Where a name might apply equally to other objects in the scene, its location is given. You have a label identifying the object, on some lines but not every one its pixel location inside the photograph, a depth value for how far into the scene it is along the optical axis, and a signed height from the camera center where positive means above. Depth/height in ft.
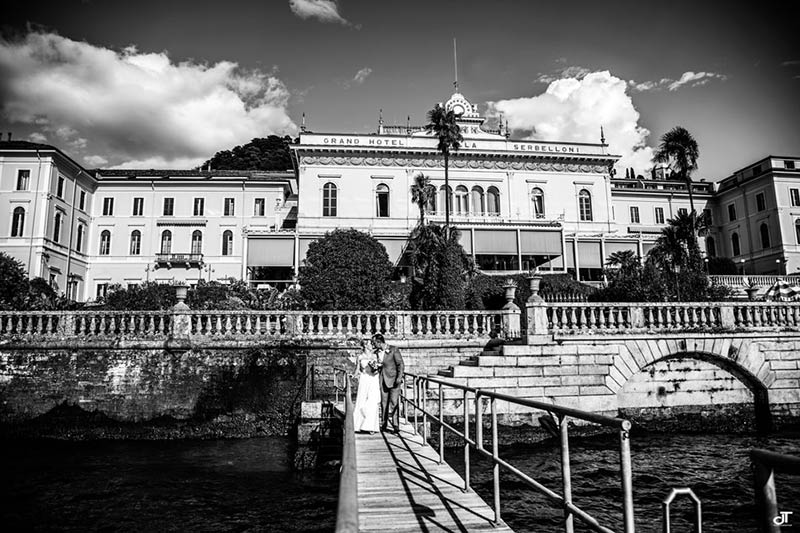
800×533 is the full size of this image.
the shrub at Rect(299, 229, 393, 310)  68.59 +9.60
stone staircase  41.14 -2.89
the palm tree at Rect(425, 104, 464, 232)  103.55 +45.33
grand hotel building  126.21 +40.24
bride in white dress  30.19 -3.31
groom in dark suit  30.22 -1.97
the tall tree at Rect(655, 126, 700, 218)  112.06 +43.12
